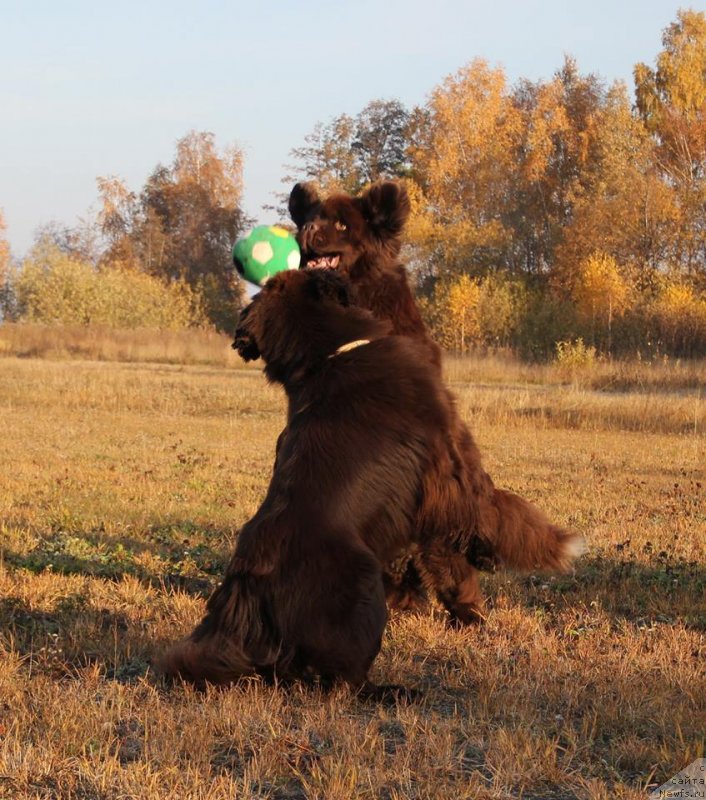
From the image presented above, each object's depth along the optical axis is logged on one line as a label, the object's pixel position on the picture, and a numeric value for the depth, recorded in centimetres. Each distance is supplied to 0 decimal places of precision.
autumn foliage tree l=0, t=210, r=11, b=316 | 12862
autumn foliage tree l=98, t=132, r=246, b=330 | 12556
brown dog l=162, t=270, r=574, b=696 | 782
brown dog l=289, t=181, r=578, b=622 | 1010
